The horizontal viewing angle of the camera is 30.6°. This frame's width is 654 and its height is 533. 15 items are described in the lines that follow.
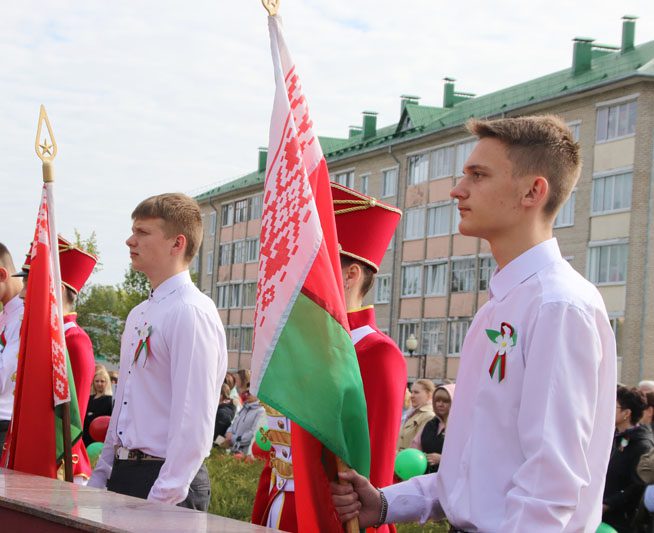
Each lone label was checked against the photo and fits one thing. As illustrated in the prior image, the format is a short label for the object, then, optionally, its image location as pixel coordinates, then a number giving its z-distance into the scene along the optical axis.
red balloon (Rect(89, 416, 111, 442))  7.17
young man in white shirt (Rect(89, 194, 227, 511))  5.26
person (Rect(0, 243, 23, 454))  7.89
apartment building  41.66
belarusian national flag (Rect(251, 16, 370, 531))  3.82
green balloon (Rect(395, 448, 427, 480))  10.89
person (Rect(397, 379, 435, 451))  13.30
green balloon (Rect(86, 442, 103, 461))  11.81
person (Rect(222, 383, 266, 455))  16.39
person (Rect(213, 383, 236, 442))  18.02
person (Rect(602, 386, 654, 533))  9.03
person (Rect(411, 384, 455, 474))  12.12
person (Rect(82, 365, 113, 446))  14.34
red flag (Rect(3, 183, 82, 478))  6.16
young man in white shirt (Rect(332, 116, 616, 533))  3.15
